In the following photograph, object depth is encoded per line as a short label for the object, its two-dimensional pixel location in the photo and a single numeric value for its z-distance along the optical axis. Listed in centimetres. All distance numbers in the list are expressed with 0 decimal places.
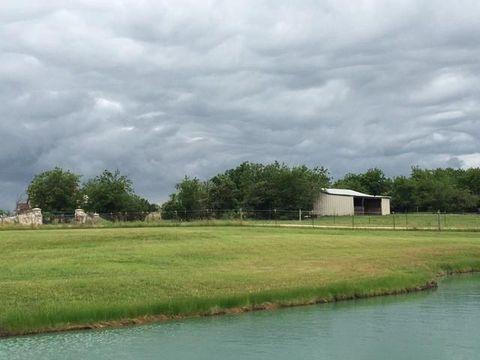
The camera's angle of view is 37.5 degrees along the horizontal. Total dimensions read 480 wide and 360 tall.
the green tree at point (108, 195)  11538
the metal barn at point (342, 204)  13000
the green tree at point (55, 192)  11919
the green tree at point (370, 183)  18388
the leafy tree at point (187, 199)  12656
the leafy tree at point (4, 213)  10292
